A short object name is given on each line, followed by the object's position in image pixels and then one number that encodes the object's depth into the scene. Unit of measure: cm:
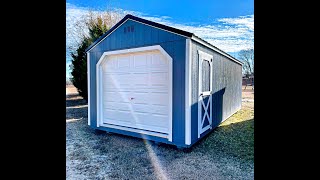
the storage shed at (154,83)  411
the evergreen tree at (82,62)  1045
